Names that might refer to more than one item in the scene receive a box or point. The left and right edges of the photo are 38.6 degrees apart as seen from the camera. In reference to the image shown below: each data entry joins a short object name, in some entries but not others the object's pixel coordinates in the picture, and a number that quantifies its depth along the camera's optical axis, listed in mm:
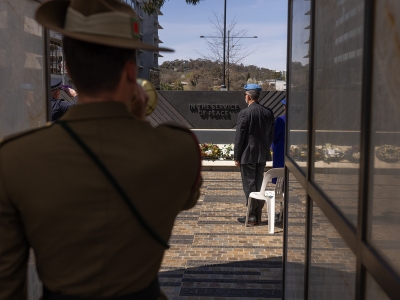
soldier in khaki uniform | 1607
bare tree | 39344
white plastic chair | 7750
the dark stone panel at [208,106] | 22422
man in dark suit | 8172
